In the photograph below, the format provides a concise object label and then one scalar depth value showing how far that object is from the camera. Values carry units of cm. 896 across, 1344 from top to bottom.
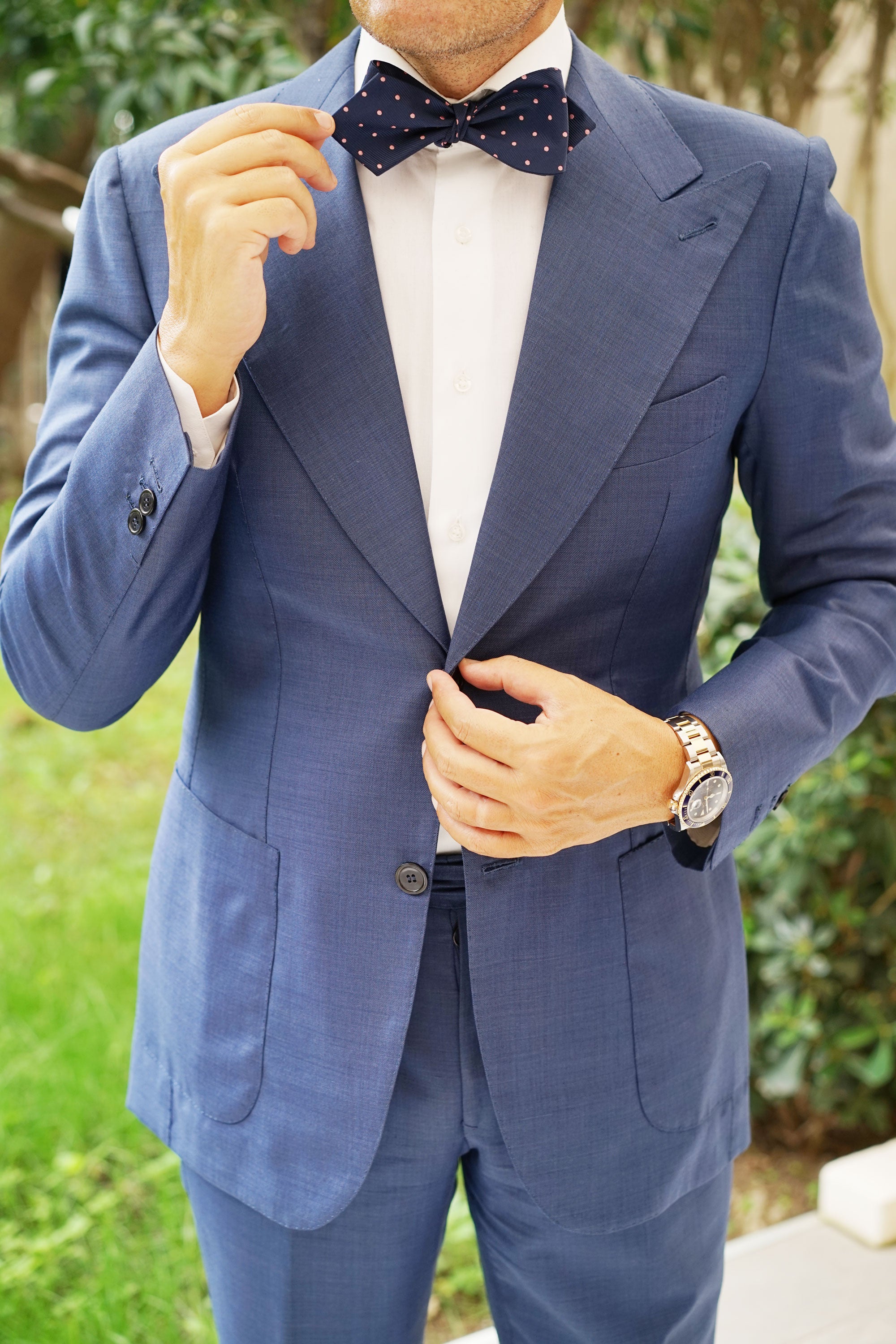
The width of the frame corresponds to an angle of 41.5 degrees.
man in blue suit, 97
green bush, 232
